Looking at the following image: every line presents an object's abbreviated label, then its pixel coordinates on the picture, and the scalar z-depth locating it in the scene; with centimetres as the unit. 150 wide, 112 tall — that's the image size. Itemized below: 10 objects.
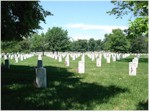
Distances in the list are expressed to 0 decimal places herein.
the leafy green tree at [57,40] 4866
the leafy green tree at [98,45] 9133
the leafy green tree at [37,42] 5198
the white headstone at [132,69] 1068
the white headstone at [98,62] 1536
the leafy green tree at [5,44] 2504
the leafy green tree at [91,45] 9043
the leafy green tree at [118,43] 4853
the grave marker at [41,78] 721
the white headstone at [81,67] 1124
